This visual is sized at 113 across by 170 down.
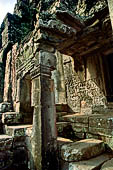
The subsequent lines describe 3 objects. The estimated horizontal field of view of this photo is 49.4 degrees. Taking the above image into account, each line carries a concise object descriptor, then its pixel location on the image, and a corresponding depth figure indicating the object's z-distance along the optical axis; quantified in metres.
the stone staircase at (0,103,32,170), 2.47
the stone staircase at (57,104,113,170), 1.90
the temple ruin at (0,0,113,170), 2.27
